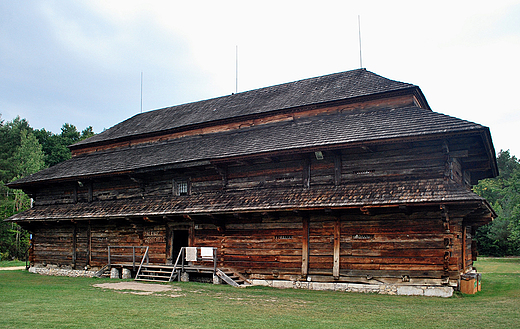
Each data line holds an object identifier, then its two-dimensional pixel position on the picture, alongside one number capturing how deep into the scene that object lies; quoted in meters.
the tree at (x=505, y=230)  38.47
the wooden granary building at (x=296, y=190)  13.68
